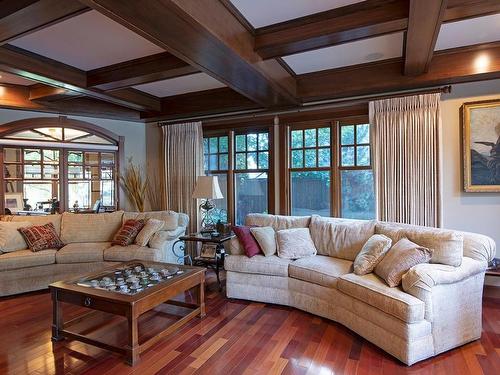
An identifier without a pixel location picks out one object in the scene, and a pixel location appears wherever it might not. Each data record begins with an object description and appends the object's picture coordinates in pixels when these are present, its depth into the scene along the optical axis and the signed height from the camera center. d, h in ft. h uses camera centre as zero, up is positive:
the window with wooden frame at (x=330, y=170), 14.49 +0.87
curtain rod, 13.06 +3.94
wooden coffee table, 8.08 -2.98
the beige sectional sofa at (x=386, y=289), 7.98 -2.99
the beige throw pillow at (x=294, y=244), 12.03 -2.13
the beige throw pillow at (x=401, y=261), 8.74 -2.05
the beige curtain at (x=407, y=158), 12.66 +1.22
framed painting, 12.03 +1.57
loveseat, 12.80 -2.57
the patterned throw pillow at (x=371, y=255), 9.86 -2.12
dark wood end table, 13.51 -2.50
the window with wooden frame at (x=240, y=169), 16.78 +1.16
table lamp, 14.52 +0.01
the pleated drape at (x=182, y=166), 17.79 +1.40
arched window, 15.76 +1.42
